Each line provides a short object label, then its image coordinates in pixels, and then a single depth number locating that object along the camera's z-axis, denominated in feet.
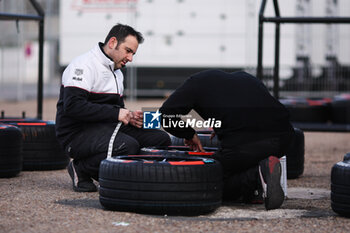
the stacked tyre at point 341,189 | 28.96
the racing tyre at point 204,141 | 39.91
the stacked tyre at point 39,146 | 44.73
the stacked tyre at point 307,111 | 82.64
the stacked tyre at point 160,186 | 28.27
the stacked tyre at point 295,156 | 43.78
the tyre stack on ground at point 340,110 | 85.40
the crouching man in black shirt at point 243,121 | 30.91
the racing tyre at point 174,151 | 32.92
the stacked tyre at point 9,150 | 40.57
